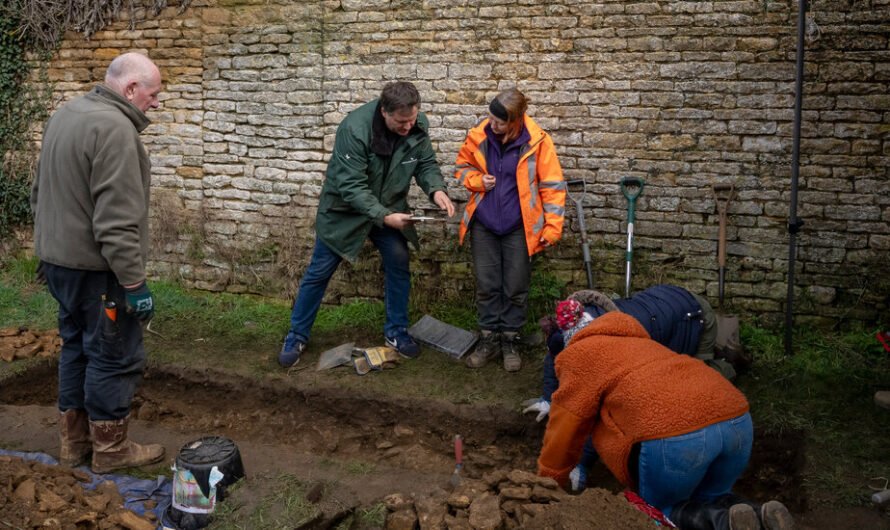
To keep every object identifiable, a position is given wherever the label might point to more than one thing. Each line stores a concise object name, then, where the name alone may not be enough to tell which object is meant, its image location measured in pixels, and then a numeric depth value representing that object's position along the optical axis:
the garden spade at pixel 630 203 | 6.24
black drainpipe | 5.45
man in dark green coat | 5.54
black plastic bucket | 3.85
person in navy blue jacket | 4.02
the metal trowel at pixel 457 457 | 4.47
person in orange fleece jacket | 3.42
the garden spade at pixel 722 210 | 6.11
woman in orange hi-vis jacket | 5.60
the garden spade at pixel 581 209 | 6.27
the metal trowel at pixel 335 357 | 5.97
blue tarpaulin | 4.16
